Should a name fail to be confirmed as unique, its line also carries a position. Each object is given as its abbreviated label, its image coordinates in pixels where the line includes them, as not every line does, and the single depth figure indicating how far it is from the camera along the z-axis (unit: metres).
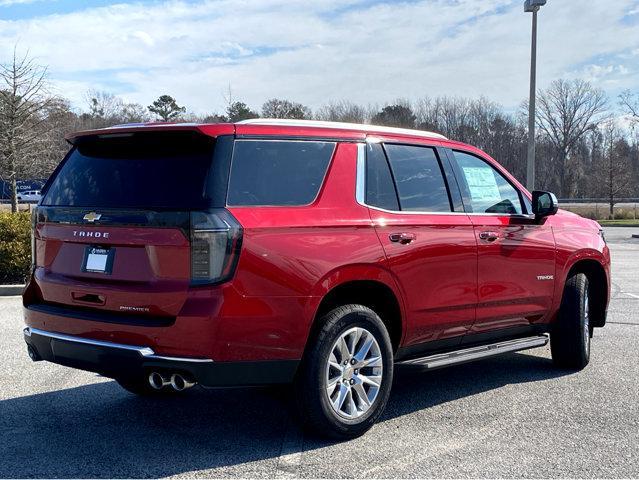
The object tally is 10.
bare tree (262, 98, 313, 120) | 31.38
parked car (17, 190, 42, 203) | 46.00
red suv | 3.78
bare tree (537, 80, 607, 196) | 67.19
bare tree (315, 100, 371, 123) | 43.87
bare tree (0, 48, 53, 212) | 21.80
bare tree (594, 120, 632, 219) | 47.06
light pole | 18.70
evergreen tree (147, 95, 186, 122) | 62.48
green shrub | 10.75
